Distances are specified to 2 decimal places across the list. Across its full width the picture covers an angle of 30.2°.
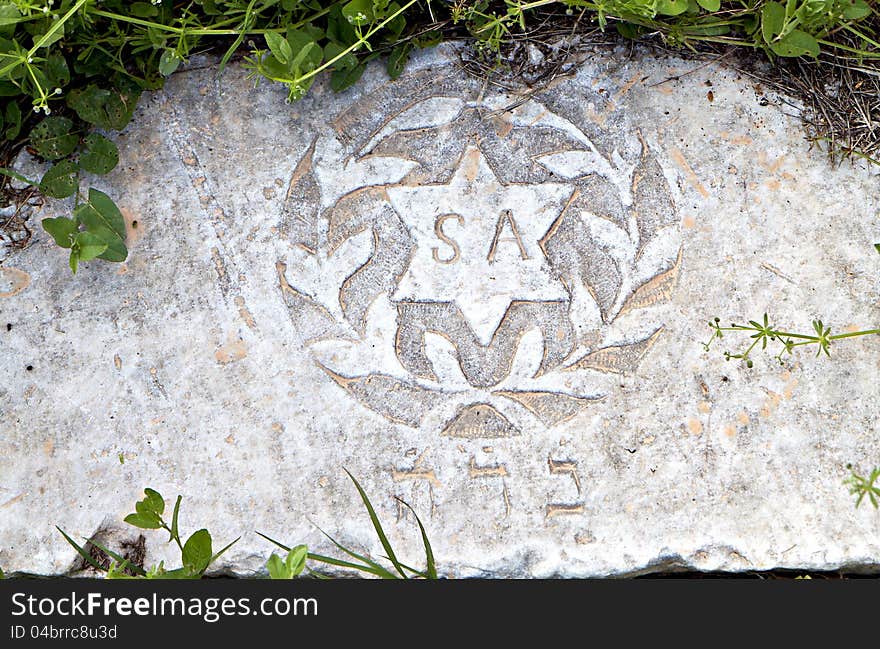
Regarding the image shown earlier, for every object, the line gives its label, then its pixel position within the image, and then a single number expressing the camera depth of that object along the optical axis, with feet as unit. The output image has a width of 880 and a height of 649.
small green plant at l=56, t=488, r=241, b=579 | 3.32
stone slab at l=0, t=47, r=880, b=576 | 3.53
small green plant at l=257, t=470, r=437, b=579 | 3.26
